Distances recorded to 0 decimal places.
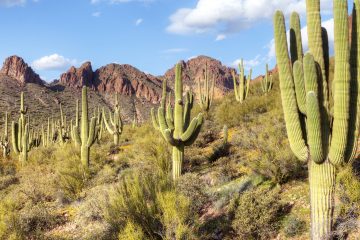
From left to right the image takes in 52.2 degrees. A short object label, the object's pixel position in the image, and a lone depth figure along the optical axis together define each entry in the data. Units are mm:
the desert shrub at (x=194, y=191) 8938
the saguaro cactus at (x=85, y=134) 16016
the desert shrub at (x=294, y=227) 7141
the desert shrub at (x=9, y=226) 8453
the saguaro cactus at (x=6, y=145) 24803
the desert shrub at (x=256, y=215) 7410
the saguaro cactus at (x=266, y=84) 25412
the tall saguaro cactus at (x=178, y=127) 11570
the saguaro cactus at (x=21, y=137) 20844
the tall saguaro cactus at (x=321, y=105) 5988
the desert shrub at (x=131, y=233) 7061
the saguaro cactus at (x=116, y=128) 24812
